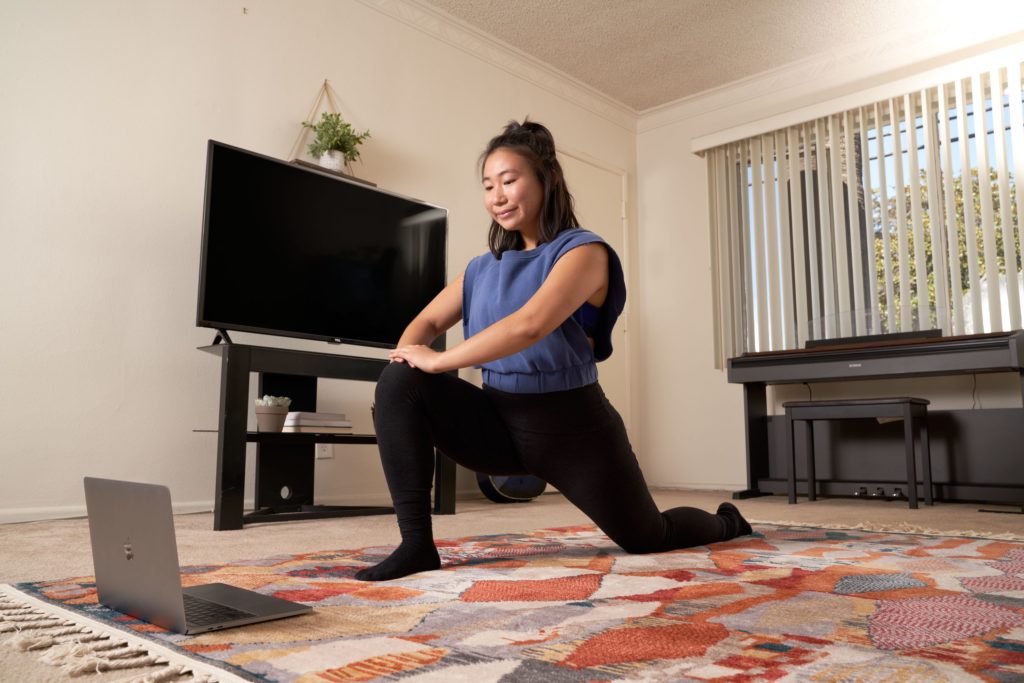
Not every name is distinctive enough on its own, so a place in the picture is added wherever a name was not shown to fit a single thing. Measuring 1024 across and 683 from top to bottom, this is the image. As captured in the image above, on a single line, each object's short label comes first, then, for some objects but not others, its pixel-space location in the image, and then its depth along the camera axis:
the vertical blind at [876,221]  4.06
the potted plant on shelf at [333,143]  3.41
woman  1.43
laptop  0.91
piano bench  3.34
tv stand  2.38
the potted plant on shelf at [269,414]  2.71
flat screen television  2.66
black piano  3.49
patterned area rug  0.79
